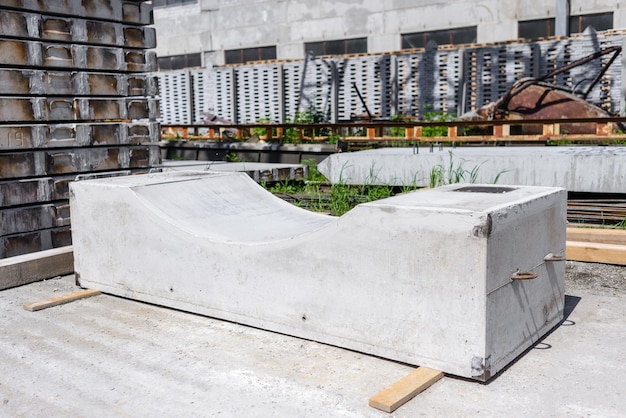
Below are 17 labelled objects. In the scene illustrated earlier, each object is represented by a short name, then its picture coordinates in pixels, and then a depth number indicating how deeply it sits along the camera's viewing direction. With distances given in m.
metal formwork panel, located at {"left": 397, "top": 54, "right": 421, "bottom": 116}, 20.20
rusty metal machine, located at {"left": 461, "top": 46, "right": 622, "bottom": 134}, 15.67
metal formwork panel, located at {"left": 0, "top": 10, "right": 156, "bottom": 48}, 6.91
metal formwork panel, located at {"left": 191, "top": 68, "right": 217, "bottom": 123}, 24.94
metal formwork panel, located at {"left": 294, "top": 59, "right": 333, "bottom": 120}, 21.70
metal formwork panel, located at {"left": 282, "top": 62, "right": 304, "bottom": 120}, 22.34
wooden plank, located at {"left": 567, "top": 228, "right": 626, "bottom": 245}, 6.16
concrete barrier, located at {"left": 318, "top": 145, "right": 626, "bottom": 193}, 7.35
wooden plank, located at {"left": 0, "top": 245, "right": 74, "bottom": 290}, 6.24
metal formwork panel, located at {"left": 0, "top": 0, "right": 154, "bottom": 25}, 7.07
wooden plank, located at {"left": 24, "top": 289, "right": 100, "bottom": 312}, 5.49
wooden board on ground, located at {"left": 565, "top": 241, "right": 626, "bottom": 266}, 5.84
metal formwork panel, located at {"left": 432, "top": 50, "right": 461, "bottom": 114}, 19.42
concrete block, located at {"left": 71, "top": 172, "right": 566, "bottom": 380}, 3.84
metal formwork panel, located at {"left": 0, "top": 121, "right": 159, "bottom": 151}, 6.90
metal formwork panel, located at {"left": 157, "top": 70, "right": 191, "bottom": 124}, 25.88
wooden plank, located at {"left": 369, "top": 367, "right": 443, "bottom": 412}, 3.48
